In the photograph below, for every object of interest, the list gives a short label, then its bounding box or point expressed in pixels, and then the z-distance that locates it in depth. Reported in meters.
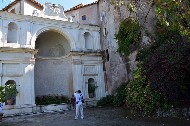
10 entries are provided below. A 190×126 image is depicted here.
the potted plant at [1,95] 10.61
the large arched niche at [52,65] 16.33
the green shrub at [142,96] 9.25
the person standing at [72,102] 15.05
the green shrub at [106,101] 15.82
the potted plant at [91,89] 16.66
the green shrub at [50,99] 15.24
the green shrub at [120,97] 14.07
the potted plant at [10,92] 13.19
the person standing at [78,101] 9.88
